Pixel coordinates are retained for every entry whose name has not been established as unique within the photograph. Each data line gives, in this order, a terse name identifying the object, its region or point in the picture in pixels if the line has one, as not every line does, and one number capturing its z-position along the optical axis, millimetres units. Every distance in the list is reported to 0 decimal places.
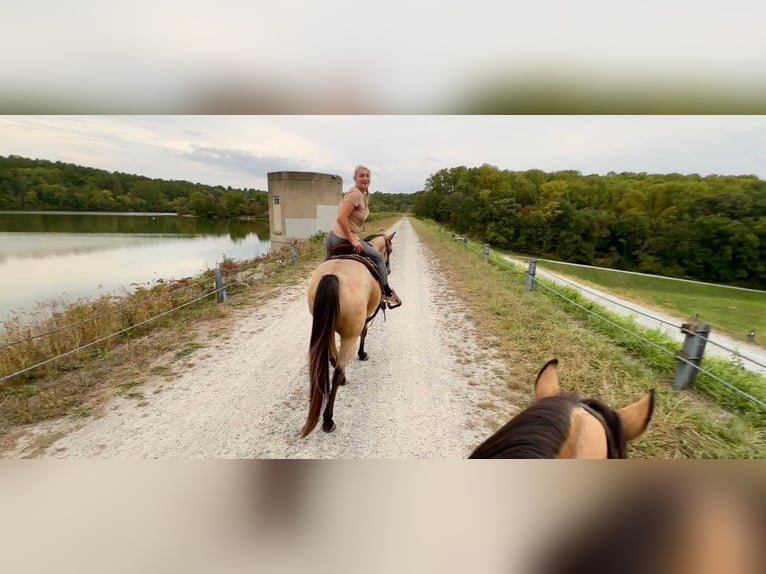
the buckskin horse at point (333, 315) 2477
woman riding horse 2934
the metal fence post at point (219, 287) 5893
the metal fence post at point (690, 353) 3083
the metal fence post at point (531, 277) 7114
